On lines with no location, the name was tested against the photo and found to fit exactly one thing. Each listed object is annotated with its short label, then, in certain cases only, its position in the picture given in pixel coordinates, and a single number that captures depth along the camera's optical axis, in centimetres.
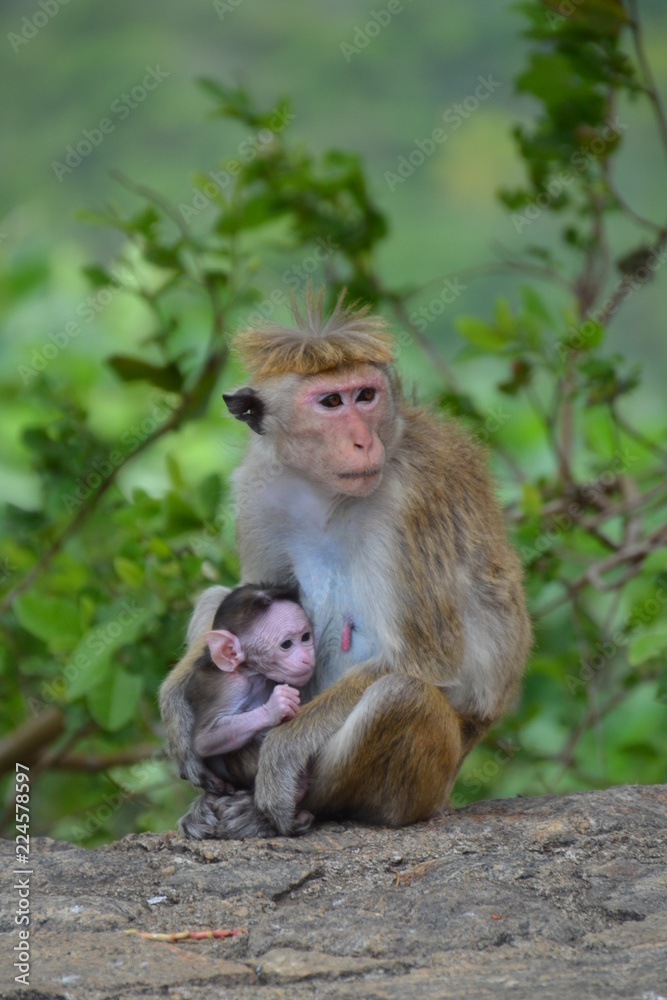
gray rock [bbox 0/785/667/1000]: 571
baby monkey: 866
